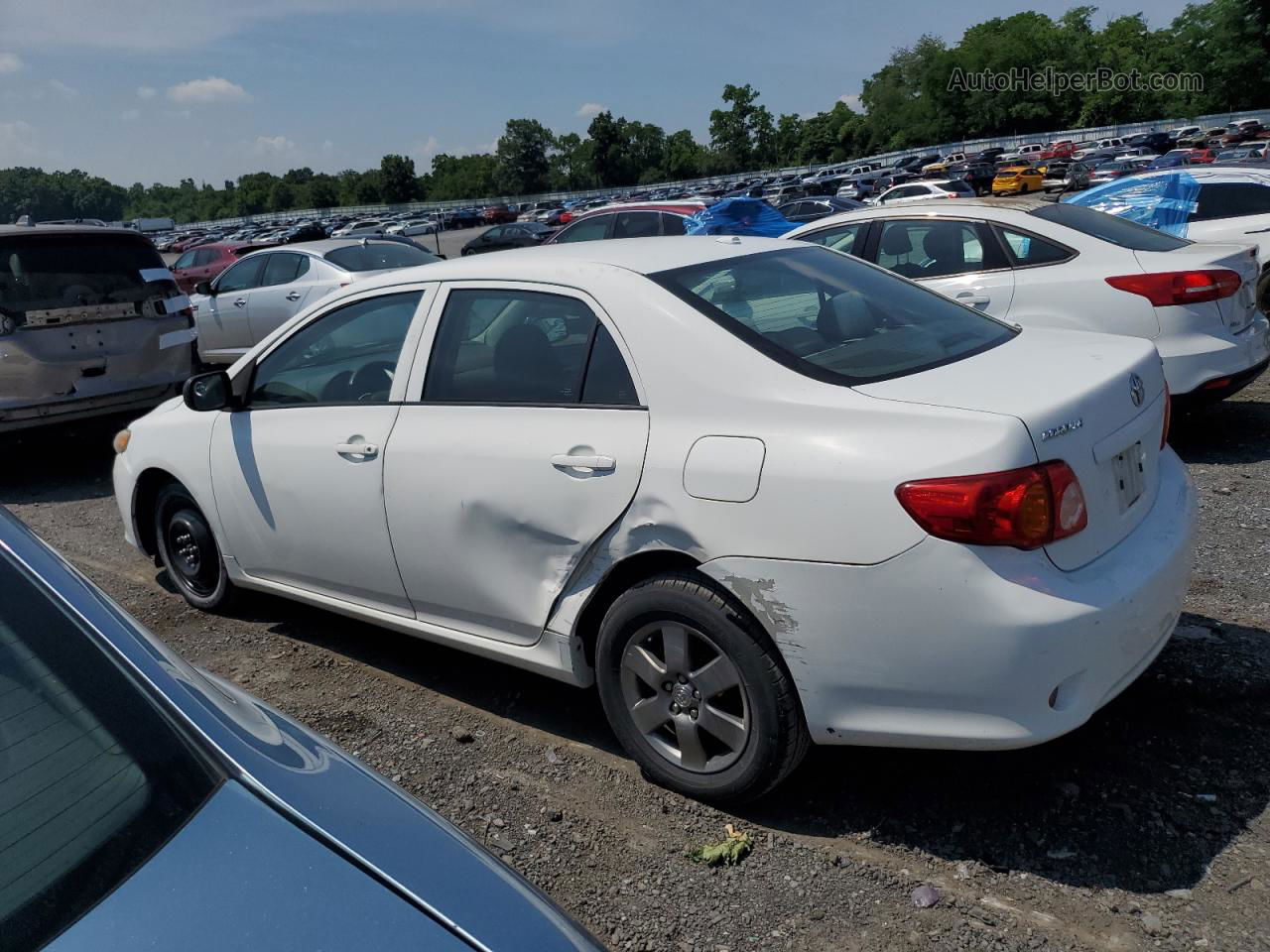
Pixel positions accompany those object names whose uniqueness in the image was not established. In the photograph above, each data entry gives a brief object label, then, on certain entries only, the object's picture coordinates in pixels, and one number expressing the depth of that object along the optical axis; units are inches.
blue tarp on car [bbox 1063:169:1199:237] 406.9
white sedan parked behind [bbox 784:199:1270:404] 248.7
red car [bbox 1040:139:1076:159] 2435.9
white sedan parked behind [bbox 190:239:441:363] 473.7
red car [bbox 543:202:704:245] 584.4
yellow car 1685.5
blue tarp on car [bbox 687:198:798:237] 577.0
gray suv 302.4
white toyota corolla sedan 105.4
